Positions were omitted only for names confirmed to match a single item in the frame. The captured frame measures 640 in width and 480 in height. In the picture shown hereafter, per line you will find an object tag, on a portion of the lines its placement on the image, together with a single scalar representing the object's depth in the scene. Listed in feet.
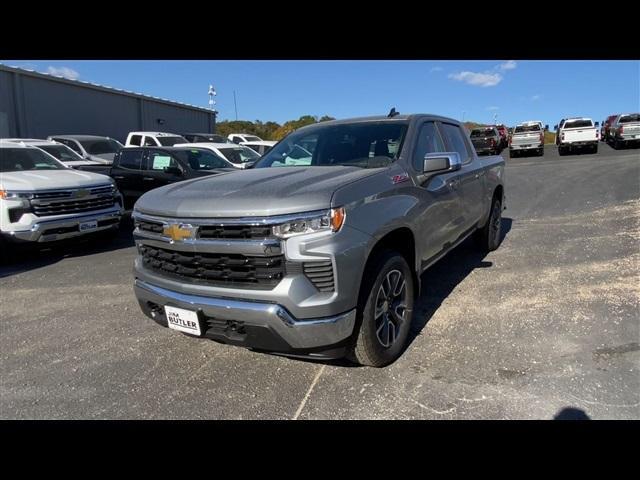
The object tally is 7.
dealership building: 53.72
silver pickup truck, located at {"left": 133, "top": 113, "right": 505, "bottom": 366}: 8.73
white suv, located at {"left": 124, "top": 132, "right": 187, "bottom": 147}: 55.56
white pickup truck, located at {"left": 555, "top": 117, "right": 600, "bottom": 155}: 75.25
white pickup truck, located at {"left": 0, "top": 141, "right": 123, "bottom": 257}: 21.29
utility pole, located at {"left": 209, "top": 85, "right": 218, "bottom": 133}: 115.03
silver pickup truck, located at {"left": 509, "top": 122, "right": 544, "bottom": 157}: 78.38
